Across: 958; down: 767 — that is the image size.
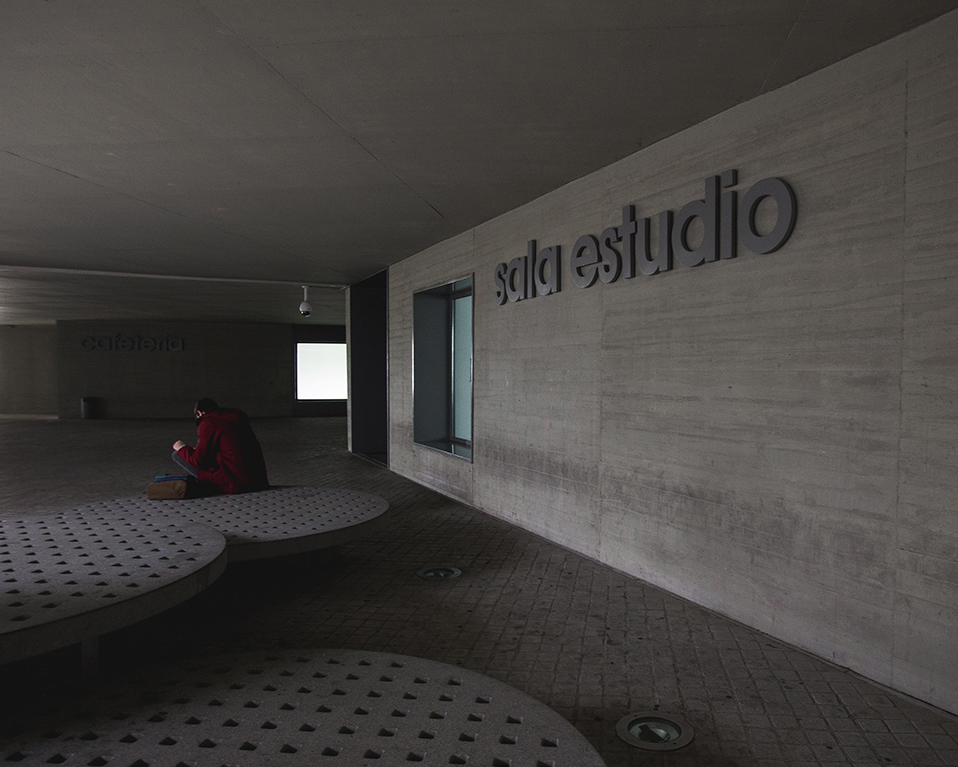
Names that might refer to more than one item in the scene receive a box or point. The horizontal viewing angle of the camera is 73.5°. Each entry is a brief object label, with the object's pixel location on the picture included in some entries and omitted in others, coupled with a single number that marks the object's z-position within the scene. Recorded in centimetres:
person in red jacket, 506
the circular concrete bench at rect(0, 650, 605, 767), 184
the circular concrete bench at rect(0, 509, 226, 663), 229
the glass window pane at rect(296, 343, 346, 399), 2127
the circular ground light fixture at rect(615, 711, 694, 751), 261
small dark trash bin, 1955
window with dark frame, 881
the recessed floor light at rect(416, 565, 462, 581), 476
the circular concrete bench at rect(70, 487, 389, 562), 387
